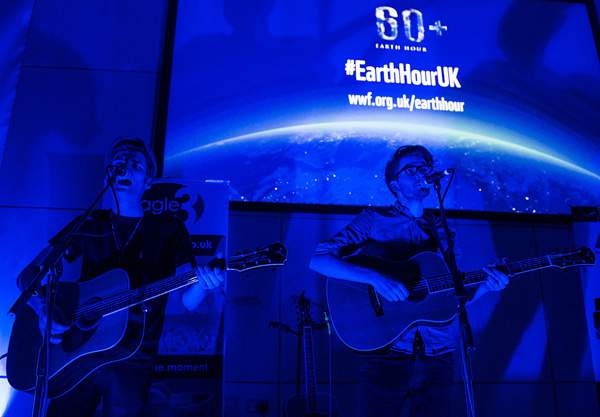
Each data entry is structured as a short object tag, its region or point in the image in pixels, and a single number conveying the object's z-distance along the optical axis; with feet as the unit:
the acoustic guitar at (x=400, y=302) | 8.85
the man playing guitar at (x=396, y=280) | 8.34
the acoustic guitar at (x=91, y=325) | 8.23
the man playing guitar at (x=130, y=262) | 8.20
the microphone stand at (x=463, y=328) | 6.95
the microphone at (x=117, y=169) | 8.34
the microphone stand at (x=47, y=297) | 6.59
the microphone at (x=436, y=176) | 8.13
